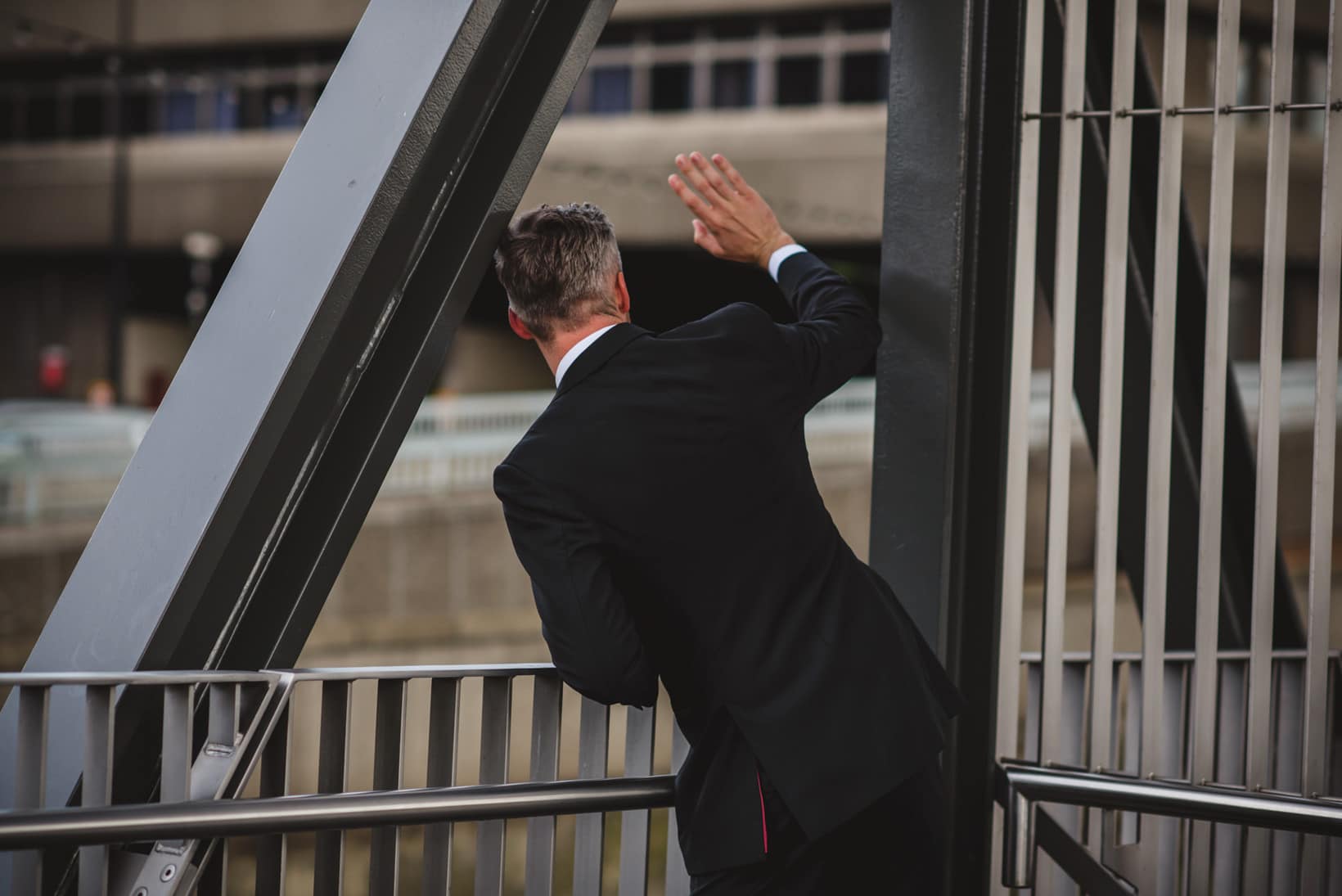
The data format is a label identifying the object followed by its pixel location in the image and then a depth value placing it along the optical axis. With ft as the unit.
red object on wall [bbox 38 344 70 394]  94.53
